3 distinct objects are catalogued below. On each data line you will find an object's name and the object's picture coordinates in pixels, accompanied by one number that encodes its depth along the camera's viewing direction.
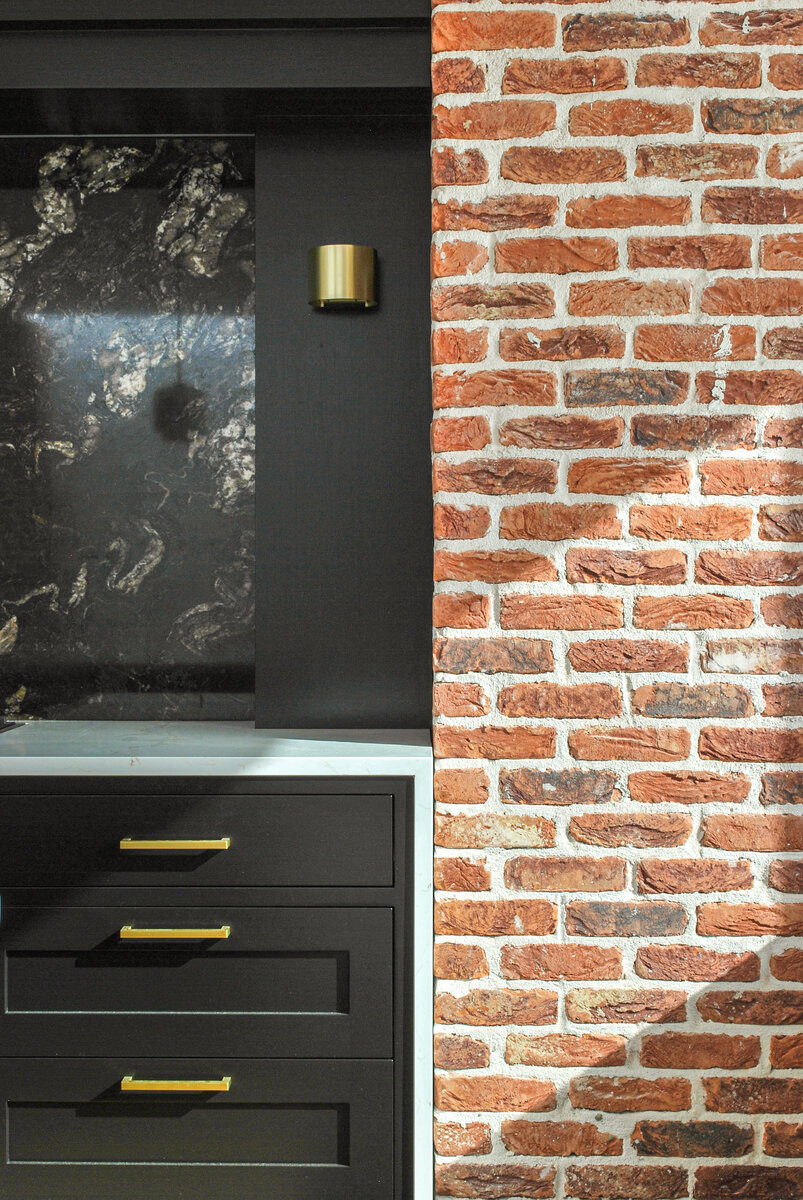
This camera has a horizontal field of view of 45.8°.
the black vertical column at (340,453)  2.25
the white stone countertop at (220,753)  1.88
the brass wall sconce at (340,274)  2.17
